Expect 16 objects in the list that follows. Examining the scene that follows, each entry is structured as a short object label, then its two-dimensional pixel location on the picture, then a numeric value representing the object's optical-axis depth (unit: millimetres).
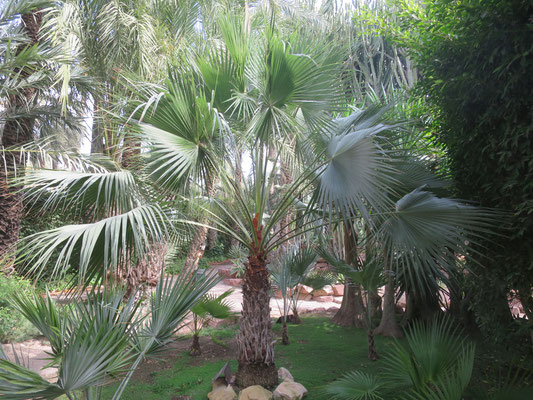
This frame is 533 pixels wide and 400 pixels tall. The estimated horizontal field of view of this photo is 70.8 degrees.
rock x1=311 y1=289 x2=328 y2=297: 11273
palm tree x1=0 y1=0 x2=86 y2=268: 6199
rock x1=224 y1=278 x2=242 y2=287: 12258
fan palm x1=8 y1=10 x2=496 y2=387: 3389
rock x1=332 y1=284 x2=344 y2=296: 11414
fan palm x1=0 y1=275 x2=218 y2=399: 1908
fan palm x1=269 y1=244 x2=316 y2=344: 6219
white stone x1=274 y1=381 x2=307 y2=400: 3998
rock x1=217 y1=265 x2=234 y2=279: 13463
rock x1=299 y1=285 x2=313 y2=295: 11180
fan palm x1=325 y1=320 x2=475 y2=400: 2934
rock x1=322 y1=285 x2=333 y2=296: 11367
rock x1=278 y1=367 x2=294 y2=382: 4589
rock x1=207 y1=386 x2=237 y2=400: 4097
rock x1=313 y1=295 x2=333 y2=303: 10953
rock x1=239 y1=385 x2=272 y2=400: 3977
